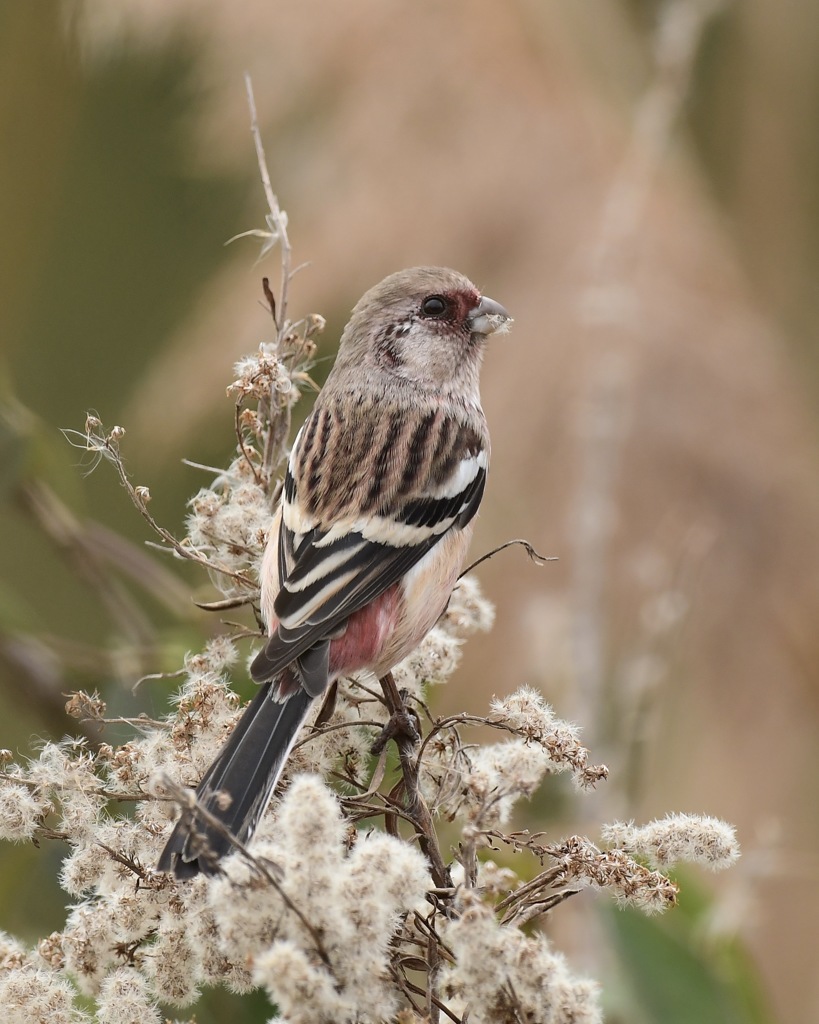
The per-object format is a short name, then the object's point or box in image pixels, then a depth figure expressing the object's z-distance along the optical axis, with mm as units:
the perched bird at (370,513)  3624
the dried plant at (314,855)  3047
